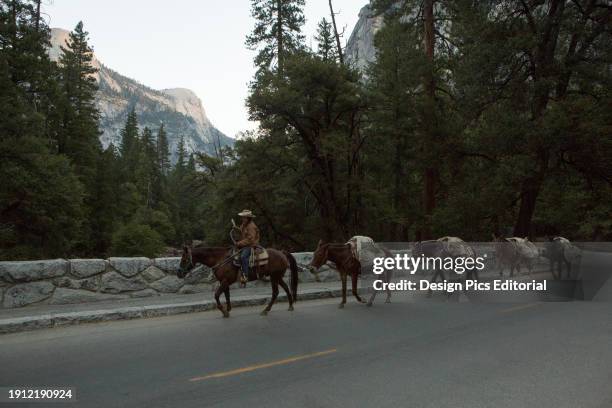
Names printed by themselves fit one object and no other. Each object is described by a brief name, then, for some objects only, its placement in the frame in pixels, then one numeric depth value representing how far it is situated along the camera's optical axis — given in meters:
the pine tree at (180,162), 115.58
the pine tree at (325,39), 36.22
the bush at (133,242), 45.31
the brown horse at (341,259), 12.06
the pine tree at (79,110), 44.03
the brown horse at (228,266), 10.55
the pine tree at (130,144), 88.00
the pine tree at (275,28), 36.66
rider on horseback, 10.52
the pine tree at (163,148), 123.75
